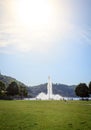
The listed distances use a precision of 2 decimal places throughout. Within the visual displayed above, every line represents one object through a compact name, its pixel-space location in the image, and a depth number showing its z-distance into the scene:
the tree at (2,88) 65.16
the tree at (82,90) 62.61
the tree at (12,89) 67.16
